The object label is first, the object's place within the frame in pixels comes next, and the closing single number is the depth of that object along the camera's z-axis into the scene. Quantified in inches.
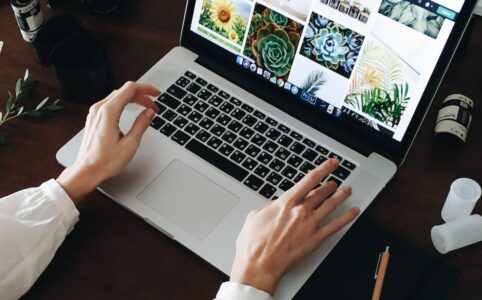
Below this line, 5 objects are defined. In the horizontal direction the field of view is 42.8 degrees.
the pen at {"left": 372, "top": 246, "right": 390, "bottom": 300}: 34.6
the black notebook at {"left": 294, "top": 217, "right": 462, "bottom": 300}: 35.0
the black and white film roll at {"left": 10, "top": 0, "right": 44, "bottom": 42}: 44.9
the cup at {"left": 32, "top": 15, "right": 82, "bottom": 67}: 44.8
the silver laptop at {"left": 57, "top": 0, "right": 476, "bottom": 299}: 35.9
